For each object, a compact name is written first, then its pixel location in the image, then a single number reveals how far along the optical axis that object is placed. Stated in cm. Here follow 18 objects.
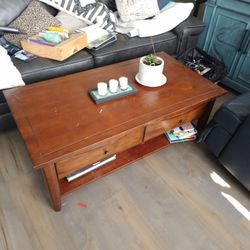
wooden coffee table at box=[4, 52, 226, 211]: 91
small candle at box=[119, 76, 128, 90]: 115
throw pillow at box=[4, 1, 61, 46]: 154
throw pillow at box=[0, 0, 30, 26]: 159
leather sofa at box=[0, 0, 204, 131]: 138
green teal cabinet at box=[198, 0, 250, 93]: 175
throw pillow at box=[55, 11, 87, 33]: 172
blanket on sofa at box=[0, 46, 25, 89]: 123
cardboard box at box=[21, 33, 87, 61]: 139
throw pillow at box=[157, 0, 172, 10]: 192
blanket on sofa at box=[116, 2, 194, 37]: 175
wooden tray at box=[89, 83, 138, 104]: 110
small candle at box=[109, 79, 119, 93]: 112
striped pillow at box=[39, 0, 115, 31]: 171
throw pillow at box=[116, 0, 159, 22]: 179
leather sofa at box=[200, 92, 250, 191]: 116
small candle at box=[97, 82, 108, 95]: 109
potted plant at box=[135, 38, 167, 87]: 118
